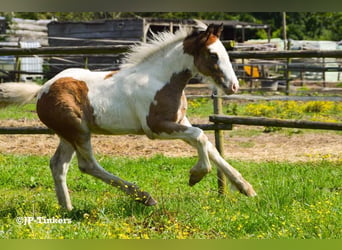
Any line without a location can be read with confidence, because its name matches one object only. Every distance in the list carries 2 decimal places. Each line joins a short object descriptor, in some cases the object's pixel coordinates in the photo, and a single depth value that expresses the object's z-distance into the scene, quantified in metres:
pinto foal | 10.71
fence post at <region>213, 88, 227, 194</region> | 13.00
